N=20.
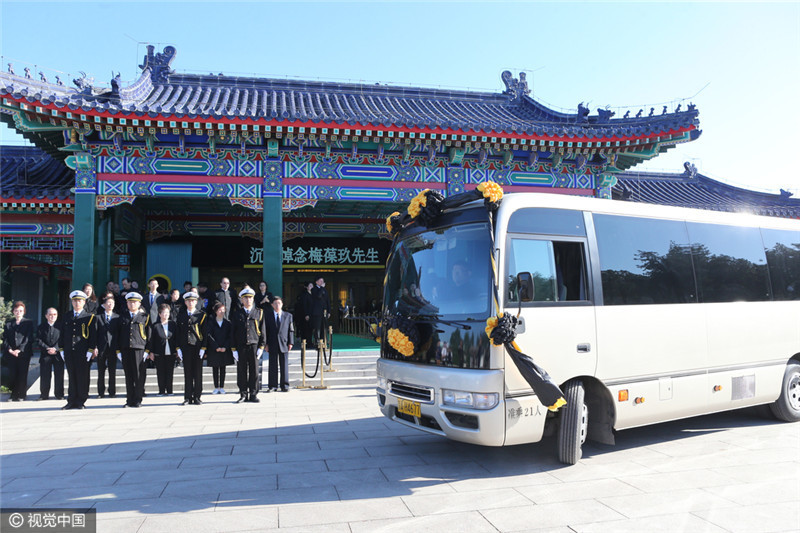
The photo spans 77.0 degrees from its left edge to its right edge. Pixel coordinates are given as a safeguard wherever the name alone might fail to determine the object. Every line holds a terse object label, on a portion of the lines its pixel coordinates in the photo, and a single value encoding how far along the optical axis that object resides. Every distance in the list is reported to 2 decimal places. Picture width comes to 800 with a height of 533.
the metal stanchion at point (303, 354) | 10.19
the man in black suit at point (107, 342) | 8.58
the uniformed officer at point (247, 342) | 8.65
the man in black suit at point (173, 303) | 10.10
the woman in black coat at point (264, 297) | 10.20
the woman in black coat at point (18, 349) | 8.79
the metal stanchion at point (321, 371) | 10.03
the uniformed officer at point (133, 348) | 8.41
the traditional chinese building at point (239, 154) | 10.73
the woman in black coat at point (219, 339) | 8.91
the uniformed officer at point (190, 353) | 8.59
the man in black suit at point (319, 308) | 12.52
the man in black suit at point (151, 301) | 9.53
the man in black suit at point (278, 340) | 9.43
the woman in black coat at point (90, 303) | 9.25
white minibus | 4.52
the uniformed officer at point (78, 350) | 8.25
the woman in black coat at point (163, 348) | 8.94
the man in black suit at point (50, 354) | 8.71
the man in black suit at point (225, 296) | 10.55
